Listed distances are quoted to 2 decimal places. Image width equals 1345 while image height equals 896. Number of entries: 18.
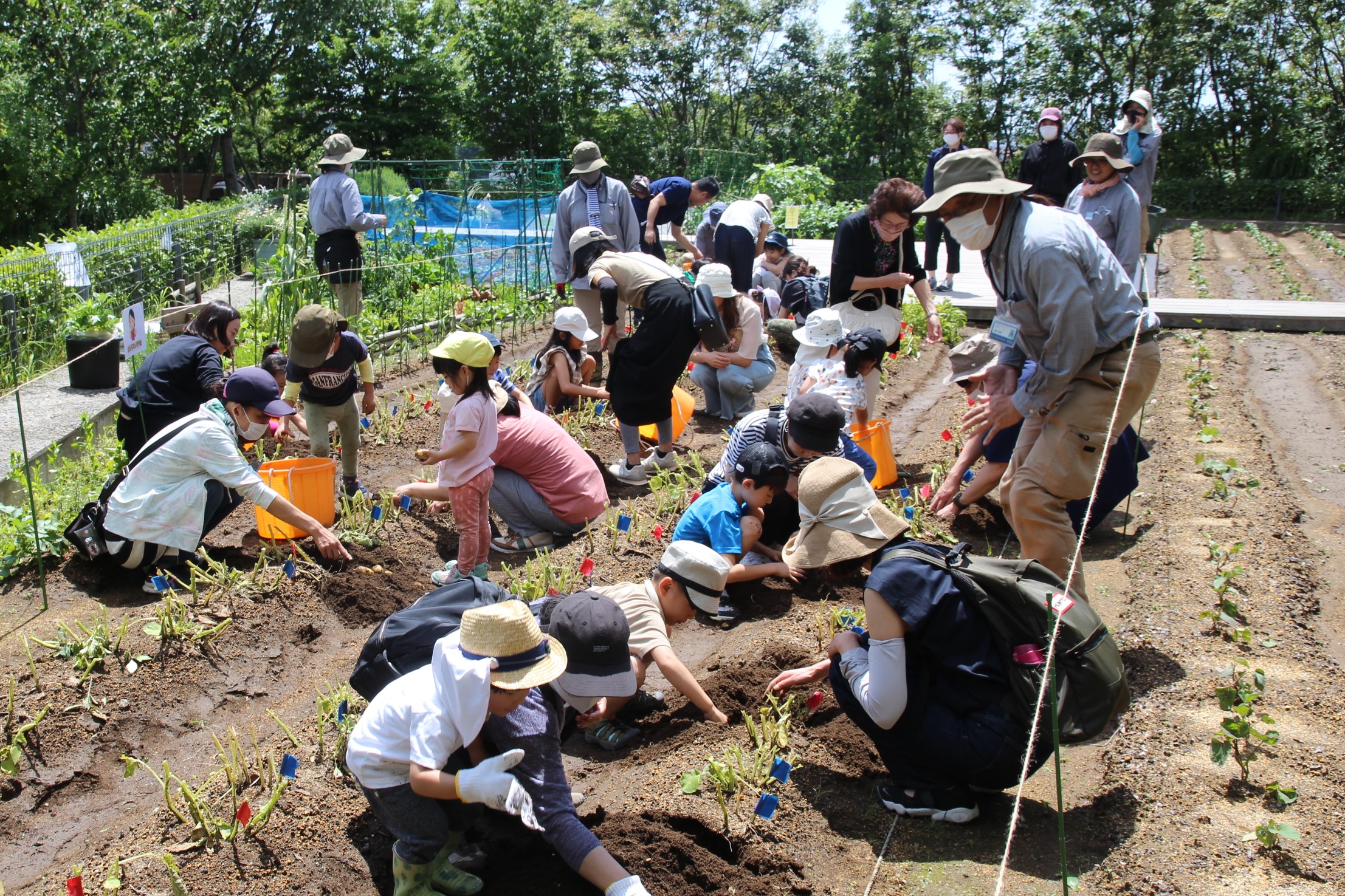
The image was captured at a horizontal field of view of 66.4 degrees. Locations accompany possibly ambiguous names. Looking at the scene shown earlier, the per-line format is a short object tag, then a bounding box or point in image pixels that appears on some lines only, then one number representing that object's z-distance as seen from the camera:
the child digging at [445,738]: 2.54
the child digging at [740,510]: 4.16
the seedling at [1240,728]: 3.02
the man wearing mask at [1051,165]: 9.11
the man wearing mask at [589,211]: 7.79
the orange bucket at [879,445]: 5.84
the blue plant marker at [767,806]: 2.95
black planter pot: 7.87
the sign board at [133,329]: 5.33
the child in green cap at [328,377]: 5.38
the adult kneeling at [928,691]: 2.88
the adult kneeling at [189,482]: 4.74
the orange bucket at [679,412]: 6.87
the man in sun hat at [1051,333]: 3.54
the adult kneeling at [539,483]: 5.37
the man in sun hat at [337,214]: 7.83
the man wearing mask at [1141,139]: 8.07
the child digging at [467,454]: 4.68
